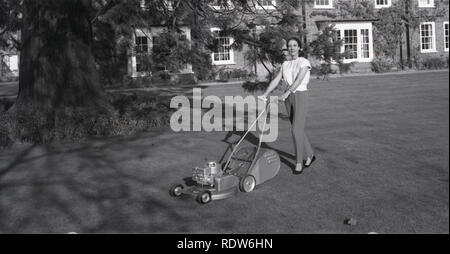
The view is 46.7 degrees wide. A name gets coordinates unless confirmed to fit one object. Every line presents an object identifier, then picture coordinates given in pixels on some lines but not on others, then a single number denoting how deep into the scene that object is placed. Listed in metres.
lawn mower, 5.76
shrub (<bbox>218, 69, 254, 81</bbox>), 27.15
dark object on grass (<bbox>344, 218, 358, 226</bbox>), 4.81
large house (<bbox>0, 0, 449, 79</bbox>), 29.17
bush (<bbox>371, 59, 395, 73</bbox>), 29.47
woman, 6.64
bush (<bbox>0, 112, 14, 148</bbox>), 9.55
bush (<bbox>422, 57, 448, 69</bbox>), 30.26
